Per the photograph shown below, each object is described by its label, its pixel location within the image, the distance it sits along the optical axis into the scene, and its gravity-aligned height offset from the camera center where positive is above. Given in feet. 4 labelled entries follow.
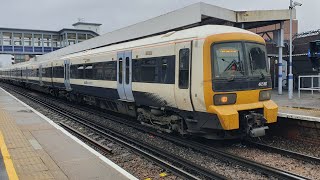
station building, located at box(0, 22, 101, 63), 142.03 +22.55
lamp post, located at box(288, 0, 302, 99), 41.34 +0.90
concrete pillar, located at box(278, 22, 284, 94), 48.71 +3.75
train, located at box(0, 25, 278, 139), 21.65 -0.24
